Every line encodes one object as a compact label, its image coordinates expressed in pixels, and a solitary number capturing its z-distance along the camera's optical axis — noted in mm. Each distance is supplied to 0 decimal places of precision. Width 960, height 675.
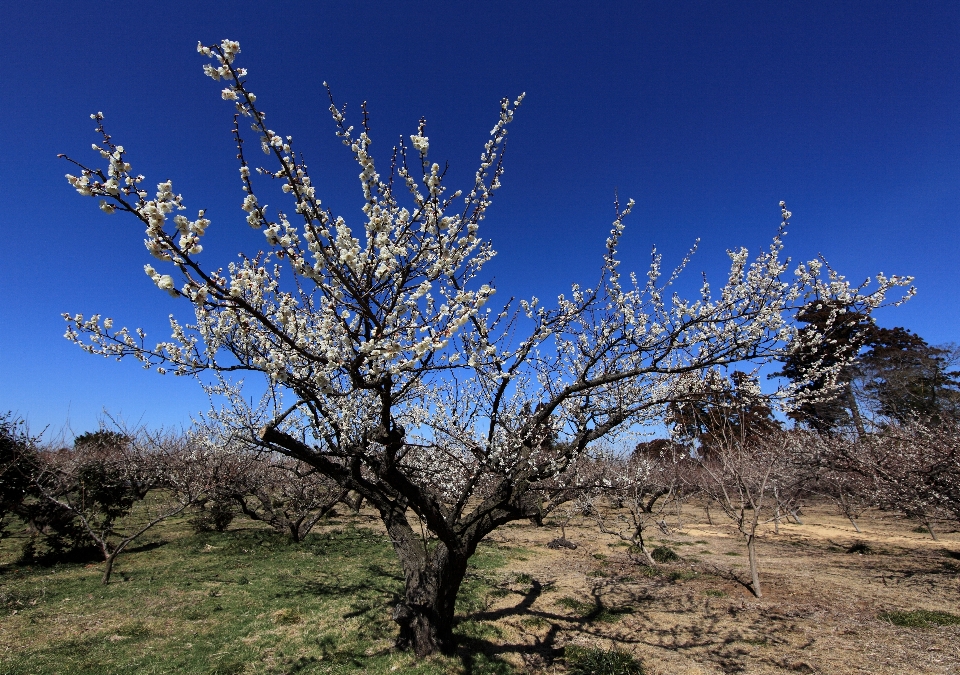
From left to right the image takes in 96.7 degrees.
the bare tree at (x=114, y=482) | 12203
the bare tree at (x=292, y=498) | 15002
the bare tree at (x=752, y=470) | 9078
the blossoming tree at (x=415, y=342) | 2773
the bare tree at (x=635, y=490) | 12352
